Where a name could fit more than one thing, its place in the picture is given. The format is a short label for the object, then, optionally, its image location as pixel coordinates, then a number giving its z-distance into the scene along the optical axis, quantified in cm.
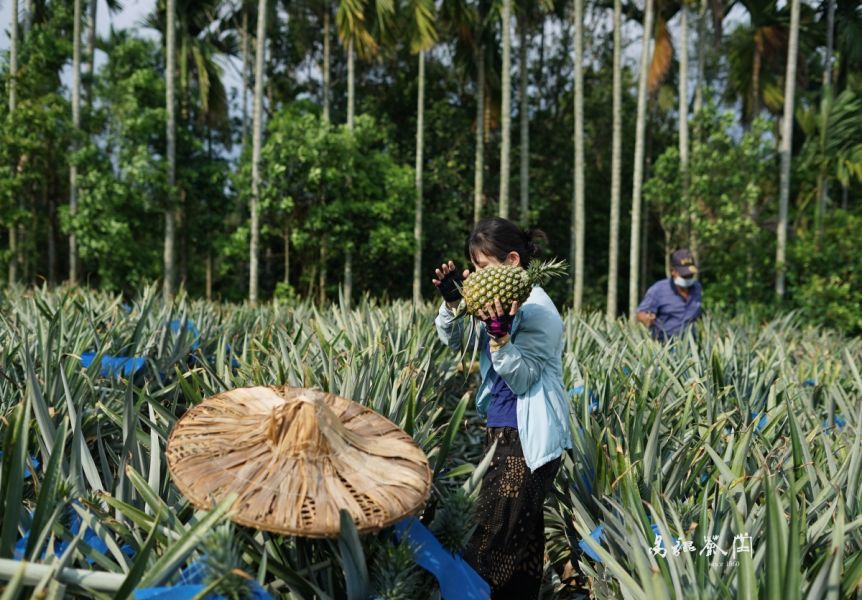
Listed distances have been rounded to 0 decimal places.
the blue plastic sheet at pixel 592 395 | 305
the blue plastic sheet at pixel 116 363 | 277
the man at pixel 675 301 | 541
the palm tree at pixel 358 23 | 1345
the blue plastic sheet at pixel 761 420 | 291
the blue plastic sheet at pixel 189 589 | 112
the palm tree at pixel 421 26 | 1370
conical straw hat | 118
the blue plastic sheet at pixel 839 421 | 321
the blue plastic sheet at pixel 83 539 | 129
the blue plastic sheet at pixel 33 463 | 166
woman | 214
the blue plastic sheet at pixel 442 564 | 146
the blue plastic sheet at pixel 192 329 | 361
